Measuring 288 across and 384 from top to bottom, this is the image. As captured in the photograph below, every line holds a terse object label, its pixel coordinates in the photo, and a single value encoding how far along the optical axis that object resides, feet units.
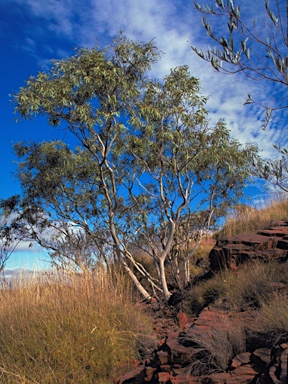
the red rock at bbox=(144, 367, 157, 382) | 15.85
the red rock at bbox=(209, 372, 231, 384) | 12.94
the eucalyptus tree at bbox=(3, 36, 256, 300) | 36.73
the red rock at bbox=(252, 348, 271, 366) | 13.05
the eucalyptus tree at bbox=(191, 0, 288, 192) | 11.45
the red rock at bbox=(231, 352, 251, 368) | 13.68
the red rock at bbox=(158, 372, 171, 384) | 14.74
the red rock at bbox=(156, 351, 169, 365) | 15.87
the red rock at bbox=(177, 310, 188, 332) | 21.64
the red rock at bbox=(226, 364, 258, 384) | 12.74
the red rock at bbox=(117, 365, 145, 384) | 16.53
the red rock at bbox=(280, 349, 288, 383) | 11.30
